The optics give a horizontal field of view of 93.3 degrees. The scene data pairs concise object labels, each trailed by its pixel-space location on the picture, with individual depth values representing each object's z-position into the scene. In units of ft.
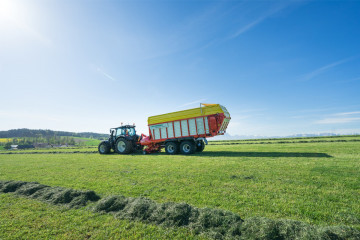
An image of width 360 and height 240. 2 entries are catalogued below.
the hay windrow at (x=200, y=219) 8.32
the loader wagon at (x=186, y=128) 42.98
